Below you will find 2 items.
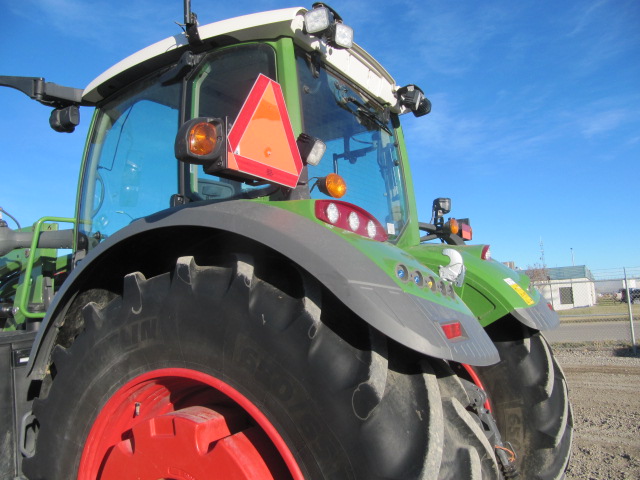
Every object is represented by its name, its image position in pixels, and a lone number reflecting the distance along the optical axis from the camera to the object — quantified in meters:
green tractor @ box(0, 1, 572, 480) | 1.32
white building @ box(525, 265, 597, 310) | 27.27
